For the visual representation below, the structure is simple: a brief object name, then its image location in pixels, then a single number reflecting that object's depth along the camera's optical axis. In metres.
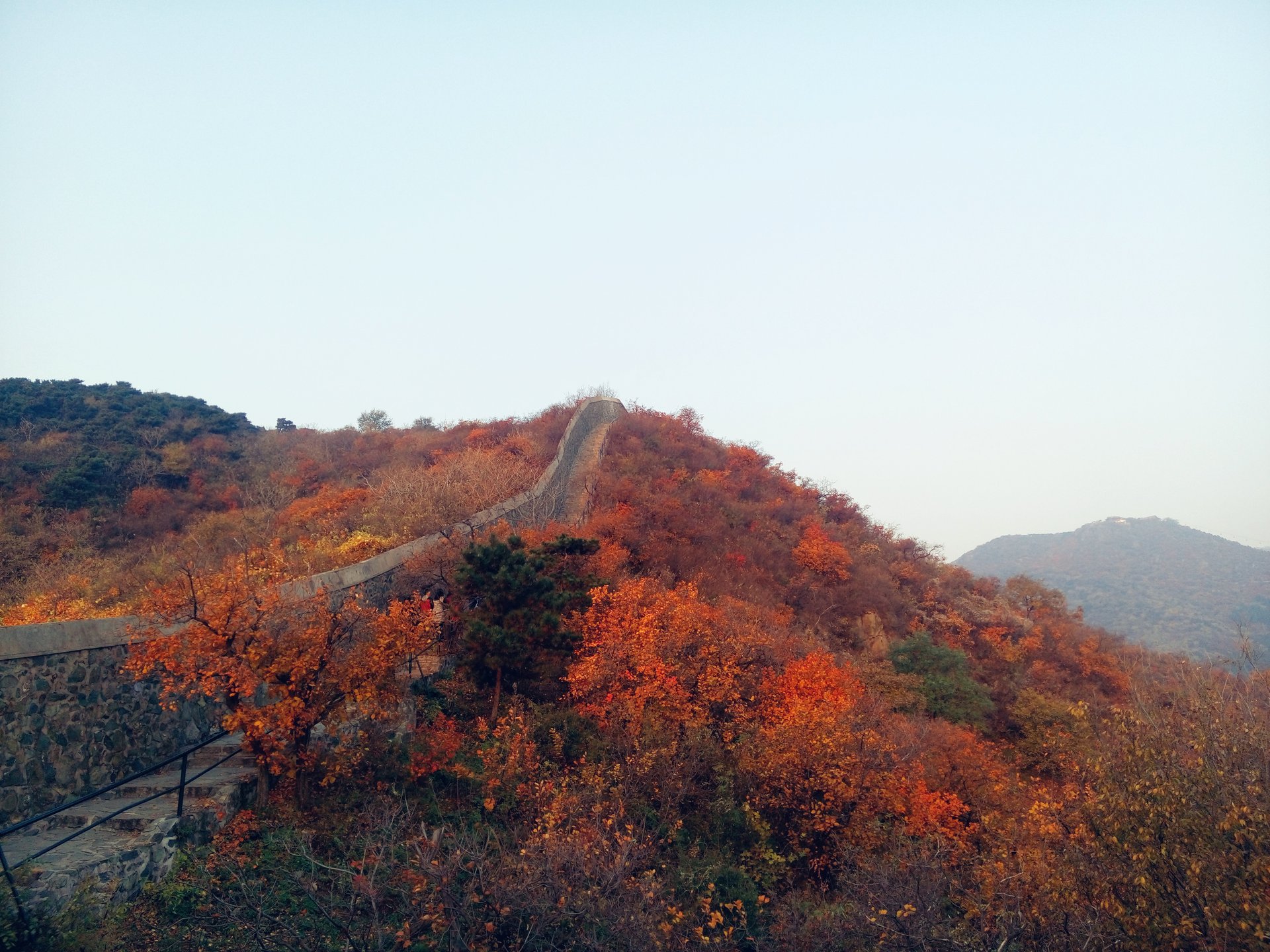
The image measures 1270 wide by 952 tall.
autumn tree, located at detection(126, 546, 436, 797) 8.54
